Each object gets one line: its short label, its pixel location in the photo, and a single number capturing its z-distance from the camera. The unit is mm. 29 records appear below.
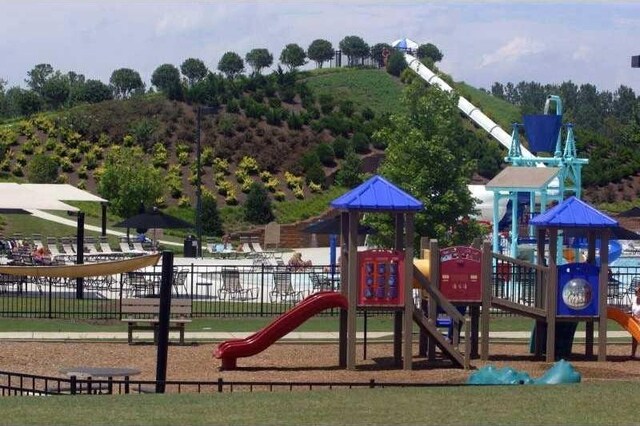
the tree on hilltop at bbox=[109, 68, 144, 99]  109250
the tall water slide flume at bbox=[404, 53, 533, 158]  79188
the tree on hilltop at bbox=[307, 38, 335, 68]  121375
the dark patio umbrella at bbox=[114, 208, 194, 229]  38719
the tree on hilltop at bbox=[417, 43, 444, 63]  124312
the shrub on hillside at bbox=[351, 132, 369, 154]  80825
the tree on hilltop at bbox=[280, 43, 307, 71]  111562
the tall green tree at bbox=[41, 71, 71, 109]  98500
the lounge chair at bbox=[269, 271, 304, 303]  32031
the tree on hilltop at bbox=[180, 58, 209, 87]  111812
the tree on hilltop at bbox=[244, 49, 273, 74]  109875
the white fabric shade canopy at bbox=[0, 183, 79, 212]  34844
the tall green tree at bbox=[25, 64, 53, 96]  120725
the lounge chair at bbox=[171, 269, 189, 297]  33172
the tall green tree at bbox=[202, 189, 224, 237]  62469
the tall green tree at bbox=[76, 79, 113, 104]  97375
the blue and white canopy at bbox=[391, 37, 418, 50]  117769
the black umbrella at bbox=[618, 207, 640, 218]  45188
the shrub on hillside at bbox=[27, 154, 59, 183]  65938
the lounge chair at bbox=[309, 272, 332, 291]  33156
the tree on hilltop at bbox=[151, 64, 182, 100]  103312
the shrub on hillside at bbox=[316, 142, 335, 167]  78750
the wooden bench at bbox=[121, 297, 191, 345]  23734
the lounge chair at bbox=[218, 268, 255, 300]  32312
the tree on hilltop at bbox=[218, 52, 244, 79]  108869
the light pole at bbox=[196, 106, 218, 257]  48812
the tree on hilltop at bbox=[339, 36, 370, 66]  123375
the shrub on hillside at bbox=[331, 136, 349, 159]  79812
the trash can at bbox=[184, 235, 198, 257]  48000
